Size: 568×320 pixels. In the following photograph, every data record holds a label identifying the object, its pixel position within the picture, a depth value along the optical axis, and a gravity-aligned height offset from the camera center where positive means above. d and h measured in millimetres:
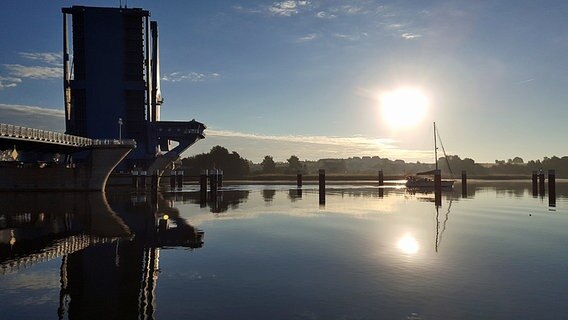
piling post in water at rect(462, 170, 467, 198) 62425 -2577
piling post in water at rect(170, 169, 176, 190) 76325 -1629
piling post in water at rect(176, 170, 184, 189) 77650 -1683
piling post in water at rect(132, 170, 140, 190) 75675 -1837
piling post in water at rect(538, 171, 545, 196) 62078 -2083
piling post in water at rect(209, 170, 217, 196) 60500 -1600
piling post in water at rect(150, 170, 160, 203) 47012 -2047
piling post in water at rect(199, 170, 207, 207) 55906 -1882
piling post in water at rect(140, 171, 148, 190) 73275 -1771
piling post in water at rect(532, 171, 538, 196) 64962 -2322
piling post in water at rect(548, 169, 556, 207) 48562 -1967
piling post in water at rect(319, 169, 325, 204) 48822 -1852
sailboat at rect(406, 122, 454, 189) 80938 -2703
